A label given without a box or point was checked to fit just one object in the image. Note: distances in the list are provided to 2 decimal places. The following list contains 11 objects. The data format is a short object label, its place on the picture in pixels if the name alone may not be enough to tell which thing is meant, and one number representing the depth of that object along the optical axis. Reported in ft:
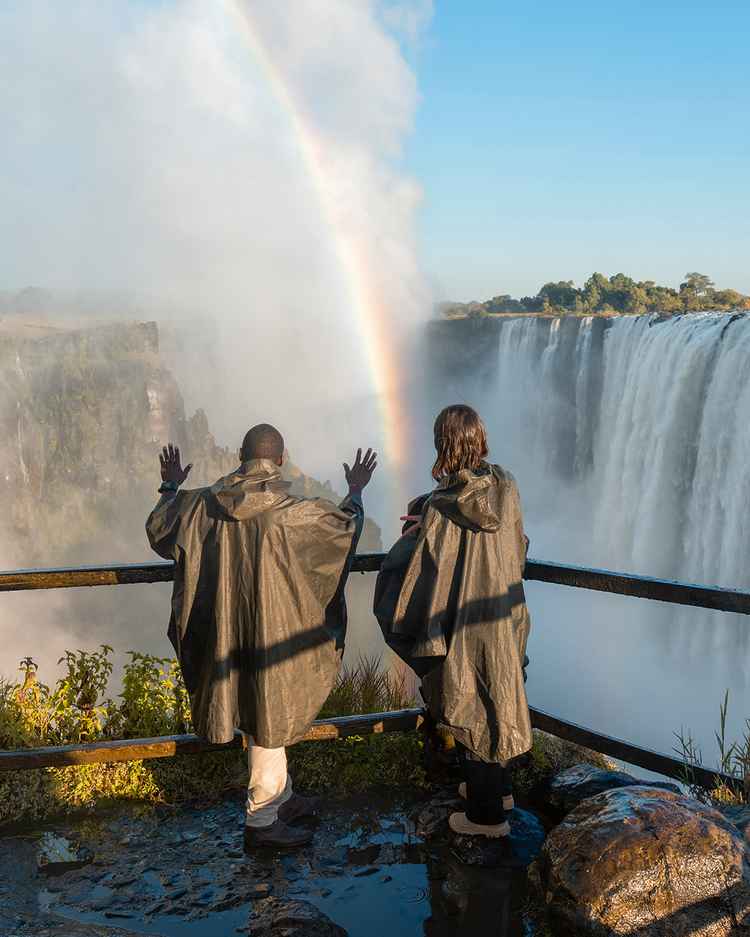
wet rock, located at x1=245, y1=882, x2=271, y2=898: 10.62
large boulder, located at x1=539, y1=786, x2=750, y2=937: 8.80
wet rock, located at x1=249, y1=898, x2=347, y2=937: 9.87
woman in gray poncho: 10.82
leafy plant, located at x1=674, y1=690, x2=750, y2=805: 11.27
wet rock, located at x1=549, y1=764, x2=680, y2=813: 11.98
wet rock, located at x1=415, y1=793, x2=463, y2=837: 12.08
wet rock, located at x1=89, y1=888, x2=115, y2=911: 10.41
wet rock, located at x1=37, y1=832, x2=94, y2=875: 11.28
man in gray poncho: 10.96
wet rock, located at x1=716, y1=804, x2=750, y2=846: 10.12
